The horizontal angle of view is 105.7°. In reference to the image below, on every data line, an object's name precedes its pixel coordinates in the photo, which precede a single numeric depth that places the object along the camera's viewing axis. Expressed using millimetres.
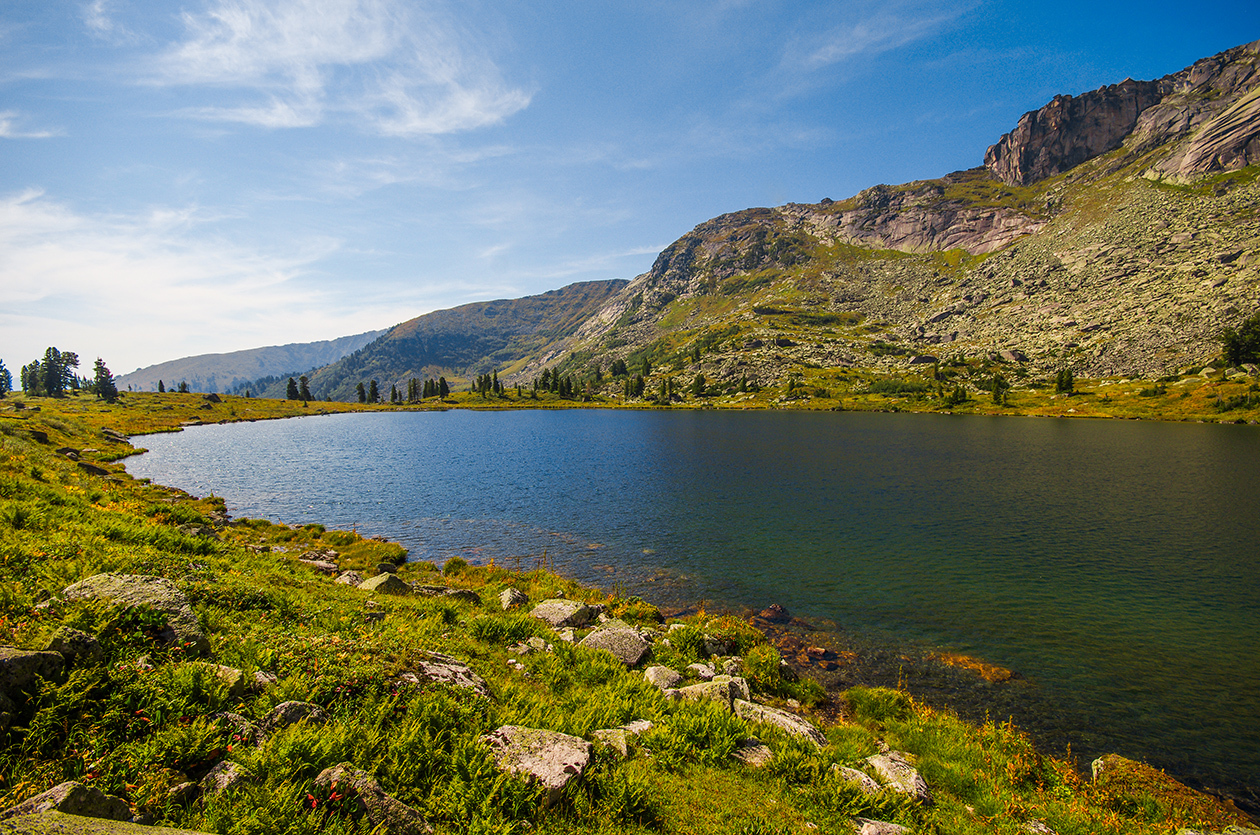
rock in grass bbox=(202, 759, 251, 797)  7367
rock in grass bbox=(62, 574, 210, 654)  10664
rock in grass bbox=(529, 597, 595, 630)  22327
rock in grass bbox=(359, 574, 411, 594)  22639
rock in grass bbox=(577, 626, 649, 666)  18391
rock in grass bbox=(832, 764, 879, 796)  11821
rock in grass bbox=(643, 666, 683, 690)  16281
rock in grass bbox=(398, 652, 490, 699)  11992
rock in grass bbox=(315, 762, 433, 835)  7551
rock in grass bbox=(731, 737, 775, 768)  11844
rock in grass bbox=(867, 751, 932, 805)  12609
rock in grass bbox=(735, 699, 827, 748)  14328
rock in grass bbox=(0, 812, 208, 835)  5383
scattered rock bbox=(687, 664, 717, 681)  18234
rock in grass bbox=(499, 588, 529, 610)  24375
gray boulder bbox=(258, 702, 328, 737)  9023
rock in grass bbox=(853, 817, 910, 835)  10258
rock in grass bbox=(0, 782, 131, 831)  6145
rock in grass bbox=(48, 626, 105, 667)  8734
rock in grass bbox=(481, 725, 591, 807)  9133
